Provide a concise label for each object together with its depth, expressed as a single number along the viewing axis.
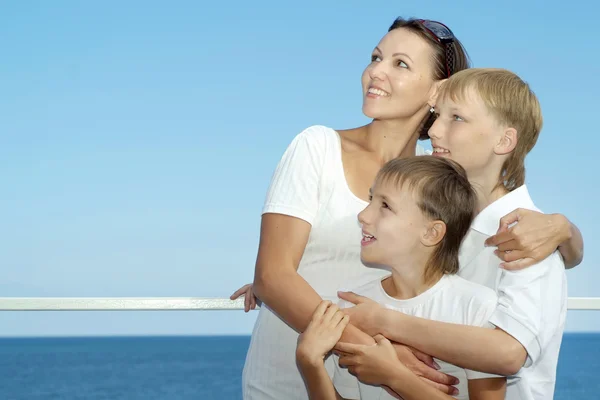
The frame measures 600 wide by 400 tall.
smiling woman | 1.92
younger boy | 1.81
